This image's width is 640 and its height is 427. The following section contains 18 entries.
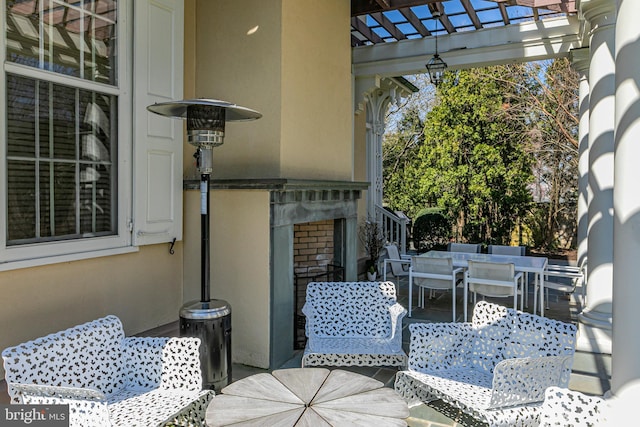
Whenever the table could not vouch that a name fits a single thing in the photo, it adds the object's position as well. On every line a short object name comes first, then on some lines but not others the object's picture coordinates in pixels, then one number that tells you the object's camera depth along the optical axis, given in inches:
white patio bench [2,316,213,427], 98.1
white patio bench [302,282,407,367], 154.9
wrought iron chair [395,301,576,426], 102.2
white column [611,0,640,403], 98.7
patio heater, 131.1
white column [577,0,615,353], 185.0
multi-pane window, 122.8
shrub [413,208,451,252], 455.2
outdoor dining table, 230.5
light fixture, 249.8
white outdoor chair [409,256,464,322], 238.1
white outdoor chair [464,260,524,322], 220.7
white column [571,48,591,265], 267.3
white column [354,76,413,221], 366.6
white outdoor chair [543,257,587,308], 242.5
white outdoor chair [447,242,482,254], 305.9
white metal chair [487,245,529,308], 294.0
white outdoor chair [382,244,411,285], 273.3
